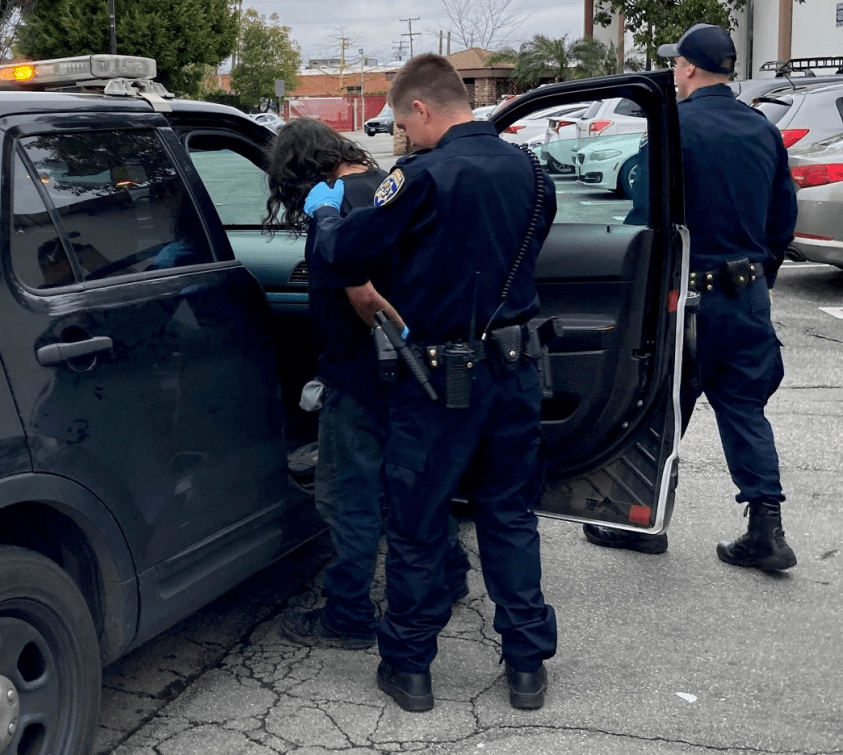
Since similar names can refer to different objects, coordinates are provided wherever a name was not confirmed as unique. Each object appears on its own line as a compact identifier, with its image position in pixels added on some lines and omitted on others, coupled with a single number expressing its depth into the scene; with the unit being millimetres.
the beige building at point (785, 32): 25781
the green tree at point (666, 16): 27969
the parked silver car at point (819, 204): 8992
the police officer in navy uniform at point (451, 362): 2939
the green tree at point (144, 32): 35094
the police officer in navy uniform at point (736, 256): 3959
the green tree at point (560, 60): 36656
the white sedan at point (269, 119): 35634
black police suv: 2566
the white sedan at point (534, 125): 22580
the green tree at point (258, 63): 70938
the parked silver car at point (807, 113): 10094
